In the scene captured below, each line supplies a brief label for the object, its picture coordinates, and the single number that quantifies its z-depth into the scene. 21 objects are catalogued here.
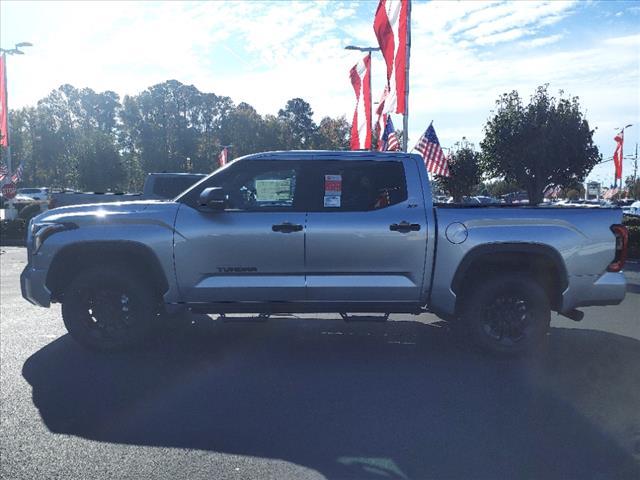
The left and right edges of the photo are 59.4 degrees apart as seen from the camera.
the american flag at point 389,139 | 21.60
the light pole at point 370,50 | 21.06
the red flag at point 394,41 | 14.56
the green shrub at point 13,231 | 20.14
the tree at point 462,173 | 37.56
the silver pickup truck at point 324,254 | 5.46
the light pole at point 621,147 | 37.12
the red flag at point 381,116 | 23.51
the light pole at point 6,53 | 24.56
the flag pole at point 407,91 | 14.66
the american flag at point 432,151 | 18.12
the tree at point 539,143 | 24.16
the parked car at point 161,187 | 10.92
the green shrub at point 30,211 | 23.59
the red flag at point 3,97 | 24.58
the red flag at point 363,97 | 20.92
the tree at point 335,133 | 48.82
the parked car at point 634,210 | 30.25
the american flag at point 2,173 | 25.52
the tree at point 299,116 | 83.75
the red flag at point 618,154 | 36.53
